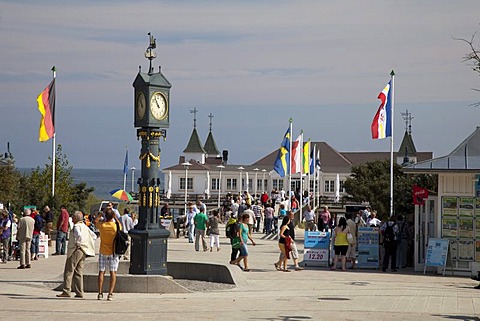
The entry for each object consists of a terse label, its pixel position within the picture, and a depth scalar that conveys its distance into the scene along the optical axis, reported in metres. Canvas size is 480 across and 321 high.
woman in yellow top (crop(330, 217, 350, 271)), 25.11
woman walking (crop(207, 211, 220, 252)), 30.28
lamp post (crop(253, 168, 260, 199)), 100.49
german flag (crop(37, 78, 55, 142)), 34.66
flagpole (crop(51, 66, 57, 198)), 35.25
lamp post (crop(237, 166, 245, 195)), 90.90
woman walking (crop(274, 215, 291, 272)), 24.06
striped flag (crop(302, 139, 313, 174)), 54.27
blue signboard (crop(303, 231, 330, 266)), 26.17
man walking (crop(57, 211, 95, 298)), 17.31
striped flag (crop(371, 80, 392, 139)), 33.78
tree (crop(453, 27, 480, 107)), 14.03
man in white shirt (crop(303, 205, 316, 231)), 34.75
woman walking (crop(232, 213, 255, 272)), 23.52
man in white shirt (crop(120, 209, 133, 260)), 28.09
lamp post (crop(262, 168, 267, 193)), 99.62
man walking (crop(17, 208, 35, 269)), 23.25
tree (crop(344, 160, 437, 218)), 49.39
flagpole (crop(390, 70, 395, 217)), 33.69
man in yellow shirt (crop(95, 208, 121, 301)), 16.83
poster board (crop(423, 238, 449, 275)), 24.14
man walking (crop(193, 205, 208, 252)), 30.38
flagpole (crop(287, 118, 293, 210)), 45.93
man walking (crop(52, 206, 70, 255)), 26.98
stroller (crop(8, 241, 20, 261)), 26.14
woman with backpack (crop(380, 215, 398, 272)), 25.44
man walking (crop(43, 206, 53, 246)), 28.94
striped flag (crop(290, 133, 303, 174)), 49.60
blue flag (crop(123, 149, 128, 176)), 63.22
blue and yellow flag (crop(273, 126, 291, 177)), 45.62
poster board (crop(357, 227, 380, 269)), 26.06
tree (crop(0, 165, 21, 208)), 45.11
